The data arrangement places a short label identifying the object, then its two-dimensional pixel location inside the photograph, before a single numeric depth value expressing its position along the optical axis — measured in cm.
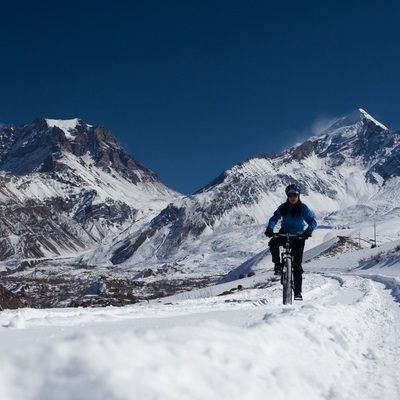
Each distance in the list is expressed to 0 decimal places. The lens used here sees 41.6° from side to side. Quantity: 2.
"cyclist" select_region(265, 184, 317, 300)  1051
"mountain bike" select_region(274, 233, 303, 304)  1058
